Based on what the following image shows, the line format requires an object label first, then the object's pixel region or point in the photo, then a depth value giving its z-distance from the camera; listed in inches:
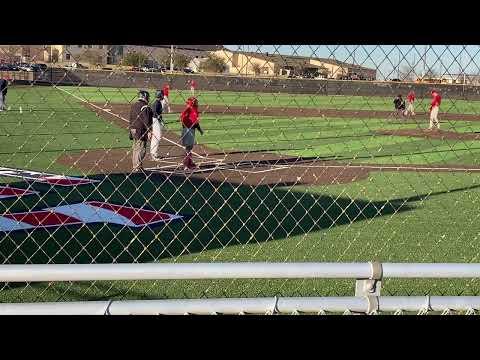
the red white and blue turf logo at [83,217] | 329.1
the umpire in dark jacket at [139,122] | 298.0
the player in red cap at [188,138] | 427.1
